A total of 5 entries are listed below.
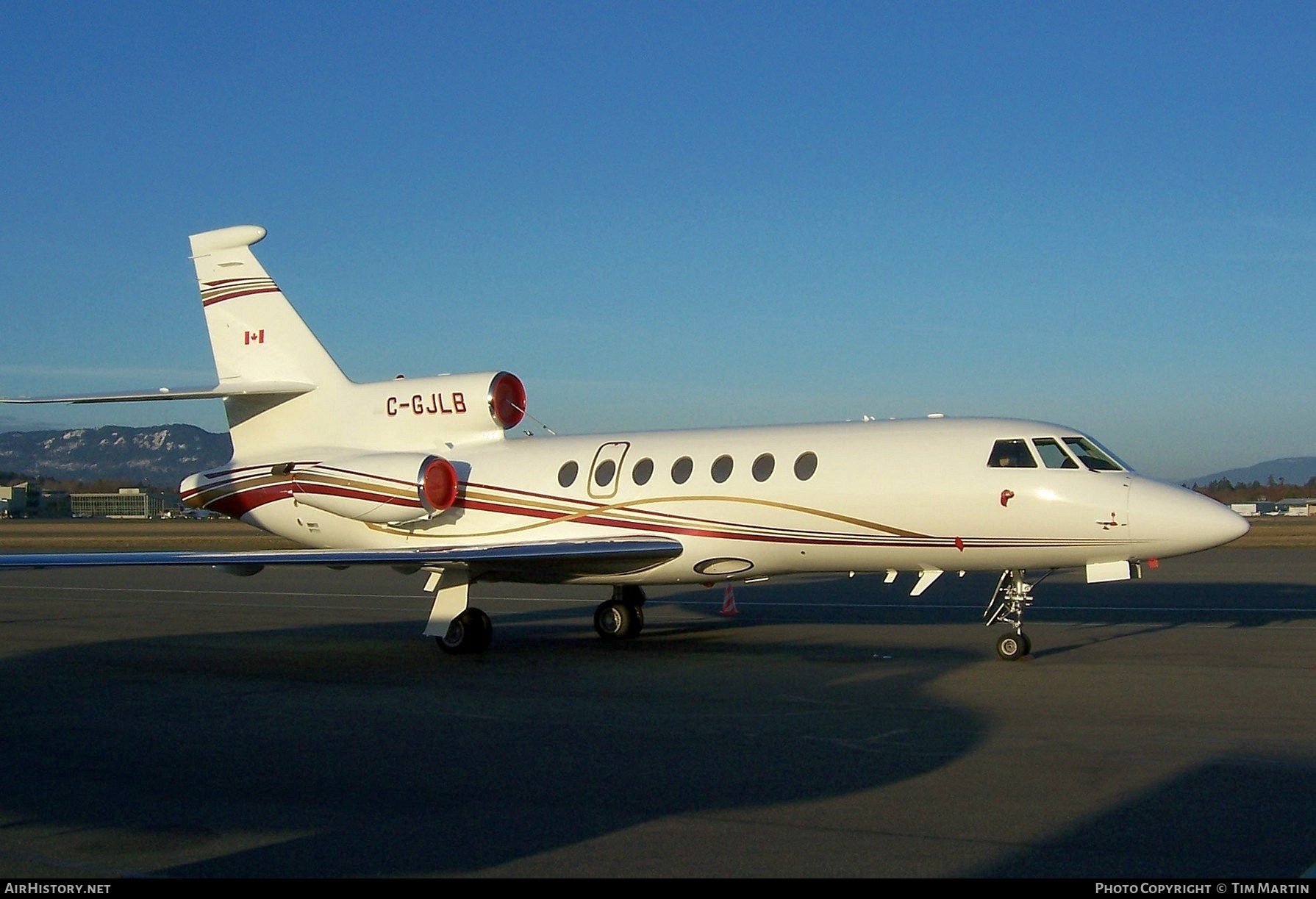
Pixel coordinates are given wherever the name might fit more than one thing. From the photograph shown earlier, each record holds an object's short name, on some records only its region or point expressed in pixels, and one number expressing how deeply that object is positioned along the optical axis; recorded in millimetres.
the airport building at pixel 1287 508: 100406
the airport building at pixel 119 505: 131250
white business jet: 14531
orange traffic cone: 20703
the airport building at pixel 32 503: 118250
